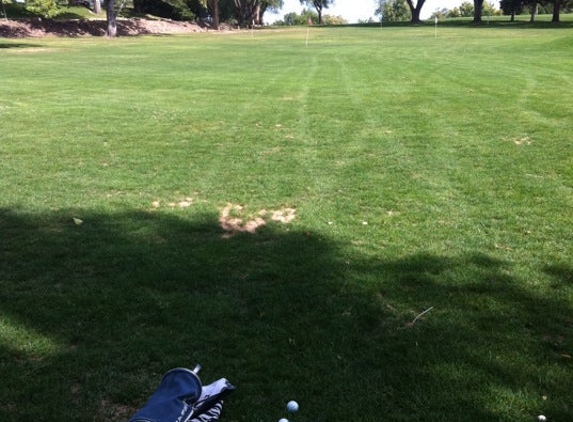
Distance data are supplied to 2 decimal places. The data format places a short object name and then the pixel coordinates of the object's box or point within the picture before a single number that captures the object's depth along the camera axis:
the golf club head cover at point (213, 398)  3.19
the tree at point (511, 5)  67.38
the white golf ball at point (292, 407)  3.21
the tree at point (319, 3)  98.62
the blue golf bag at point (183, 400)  3.04
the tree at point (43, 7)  31.66
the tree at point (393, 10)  119.00
